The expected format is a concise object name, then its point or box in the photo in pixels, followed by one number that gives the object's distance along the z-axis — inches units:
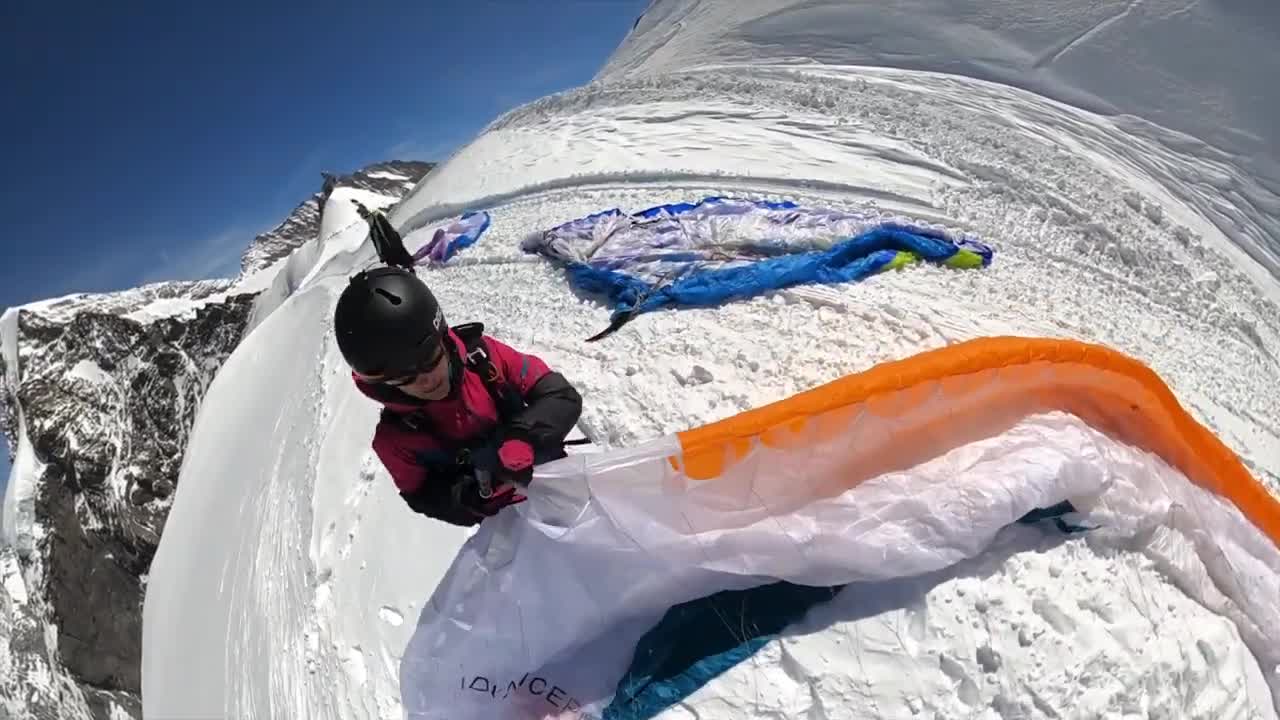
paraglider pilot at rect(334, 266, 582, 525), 50.2
